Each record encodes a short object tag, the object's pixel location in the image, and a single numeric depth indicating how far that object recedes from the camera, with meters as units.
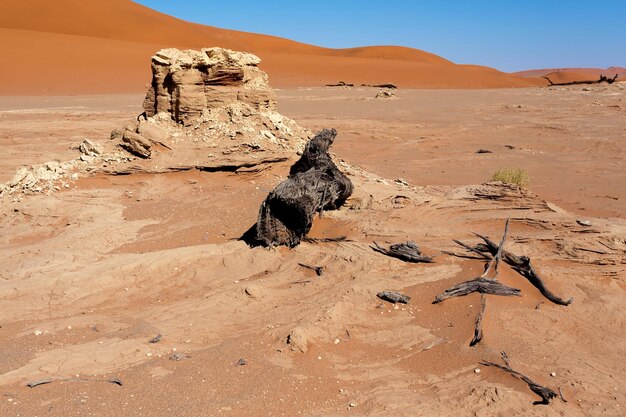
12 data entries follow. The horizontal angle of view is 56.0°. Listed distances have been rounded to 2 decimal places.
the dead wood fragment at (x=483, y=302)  4.41
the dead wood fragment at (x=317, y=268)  5.67
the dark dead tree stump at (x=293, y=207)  6.09
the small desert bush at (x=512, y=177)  9.37
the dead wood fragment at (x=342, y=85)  33.96
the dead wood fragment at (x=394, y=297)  4.97
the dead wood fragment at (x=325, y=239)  6.20
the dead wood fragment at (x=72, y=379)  4.00
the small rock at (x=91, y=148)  8.92
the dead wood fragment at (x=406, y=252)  5.61
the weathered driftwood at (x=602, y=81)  31.83
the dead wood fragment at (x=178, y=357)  4.32
